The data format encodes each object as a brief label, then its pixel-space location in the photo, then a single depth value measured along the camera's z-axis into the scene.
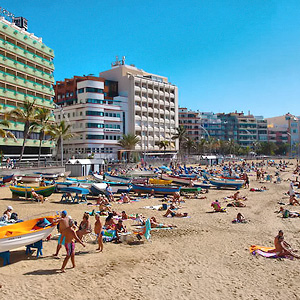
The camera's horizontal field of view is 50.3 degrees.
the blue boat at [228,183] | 31.97
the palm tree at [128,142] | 68.12
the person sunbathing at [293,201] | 22.76
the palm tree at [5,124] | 32.53
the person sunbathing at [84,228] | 11.16
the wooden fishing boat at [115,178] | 32.41
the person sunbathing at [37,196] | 21.34
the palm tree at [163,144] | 77.69
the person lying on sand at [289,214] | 18.38
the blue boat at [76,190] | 21.88
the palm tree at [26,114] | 38.35
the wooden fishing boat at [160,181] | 31.40
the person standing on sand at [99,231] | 11.34
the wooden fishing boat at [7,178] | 29.96
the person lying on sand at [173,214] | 17.93
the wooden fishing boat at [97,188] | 23.75
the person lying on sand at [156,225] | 15.01
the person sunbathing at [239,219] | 16.92
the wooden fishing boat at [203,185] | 30.28
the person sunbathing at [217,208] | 19.92
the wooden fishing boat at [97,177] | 30.16
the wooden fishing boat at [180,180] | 32.50
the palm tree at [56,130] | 46.13
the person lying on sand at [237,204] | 21.94
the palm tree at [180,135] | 78.44
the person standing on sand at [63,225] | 9.27
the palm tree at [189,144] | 90.88
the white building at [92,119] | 65.88
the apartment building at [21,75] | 43.53
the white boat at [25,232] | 9.50
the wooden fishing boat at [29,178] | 32.28
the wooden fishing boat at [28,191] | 22.20
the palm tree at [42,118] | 42.08
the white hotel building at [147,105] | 75.00
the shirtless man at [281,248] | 11.22
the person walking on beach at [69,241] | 8.96
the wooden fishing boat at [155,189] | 25.88
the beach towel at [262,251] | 11.27
